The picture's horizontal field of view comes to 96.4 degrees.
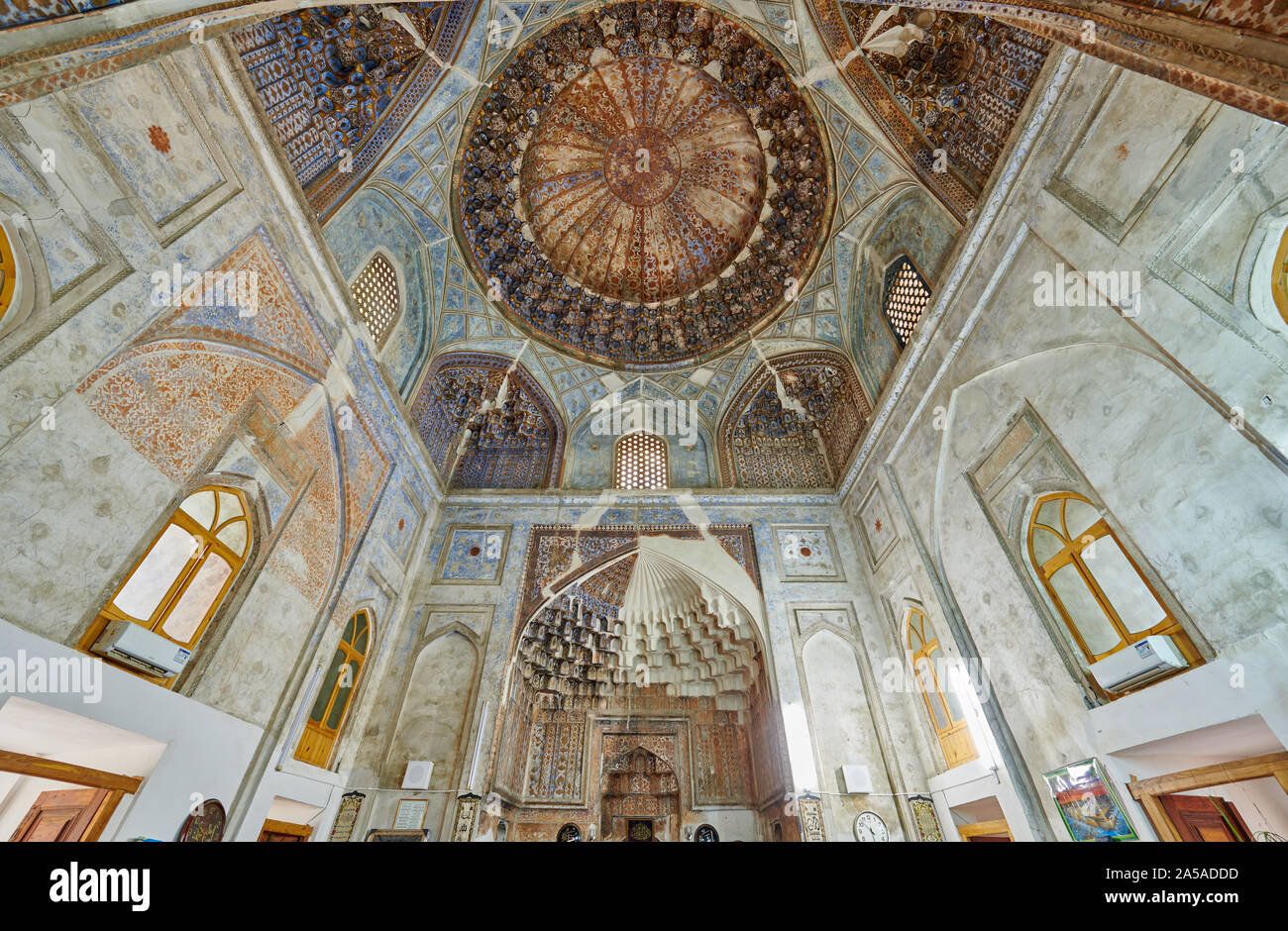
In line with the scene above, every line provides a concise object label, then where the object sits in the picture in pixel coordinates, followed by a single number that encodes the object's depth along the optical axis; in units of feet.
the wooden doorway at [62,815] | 15.37
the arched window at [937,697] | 21.97
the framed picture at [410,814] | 23.21
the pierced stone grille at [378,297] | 25.57
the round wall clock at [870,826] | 23.04
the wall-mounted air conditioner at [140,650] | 14.23
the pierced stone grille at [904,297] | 25.17
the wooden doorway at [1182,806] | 13.69
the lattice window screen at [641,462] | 35.50
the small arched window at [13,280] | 12.37
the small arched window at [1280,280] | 12.30
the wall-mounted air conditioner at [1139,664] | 13.85
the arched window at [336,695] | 21.77
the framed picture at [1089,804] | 14.99
